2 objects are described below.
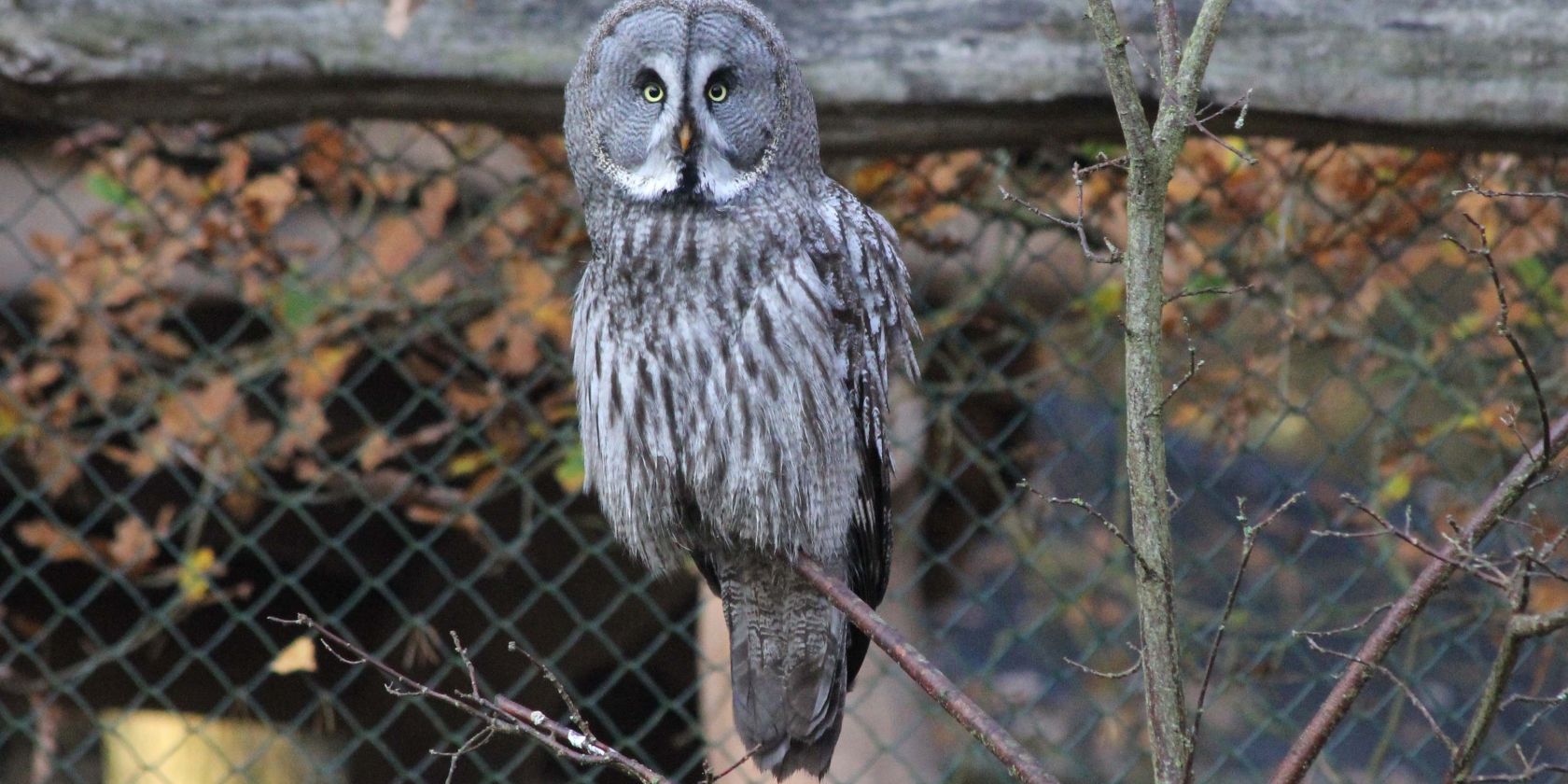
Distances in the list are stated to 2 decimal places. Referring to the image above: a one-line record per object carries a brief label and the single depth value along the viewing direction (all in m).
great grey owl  6.80
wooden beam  7.12
